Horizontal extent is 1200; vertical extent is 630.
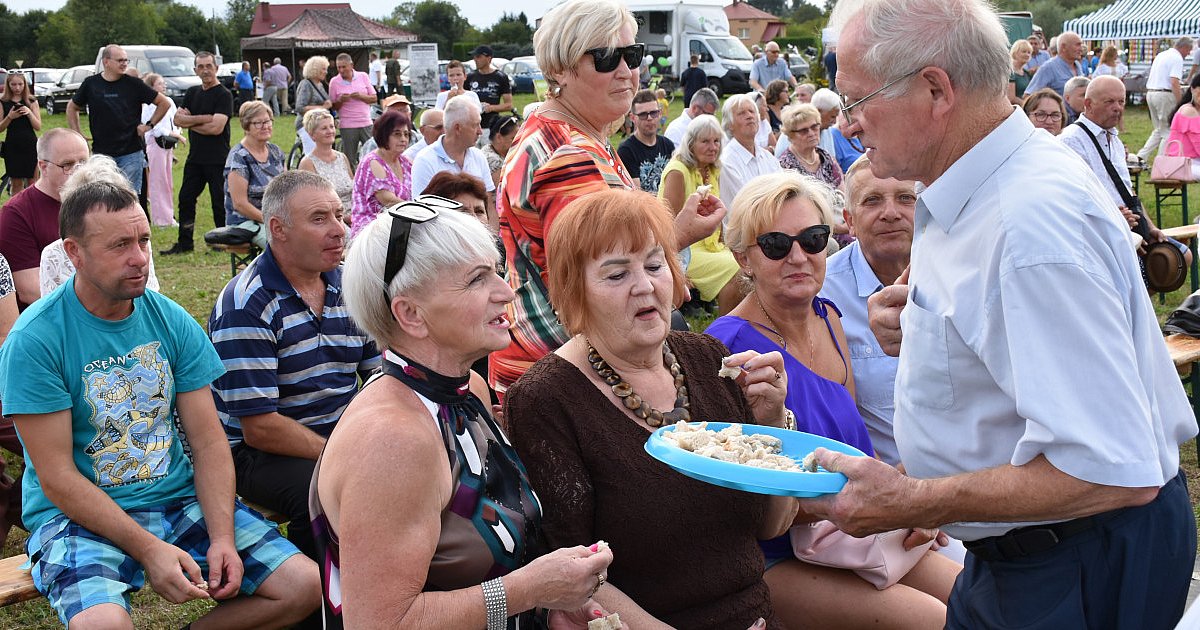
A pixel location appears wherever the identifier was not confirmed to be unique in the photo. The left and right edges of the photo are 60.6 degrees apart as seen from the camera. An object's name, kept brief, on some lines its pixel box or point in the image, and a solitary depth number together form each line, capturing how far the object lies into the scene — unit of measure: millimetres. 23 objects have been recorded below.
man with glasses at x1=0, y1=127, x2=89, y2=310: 5609
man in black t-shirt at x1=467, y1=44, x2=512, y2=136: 15000
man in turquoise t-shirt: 3027
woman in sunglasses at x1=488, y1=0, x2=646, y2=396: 2859
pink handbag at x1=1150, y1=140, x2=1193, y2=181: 10523
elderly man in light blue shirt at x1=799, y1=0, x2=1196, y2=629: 1601
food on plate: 2145
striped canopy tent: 28078
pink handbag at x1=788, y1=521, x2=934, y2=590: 2816
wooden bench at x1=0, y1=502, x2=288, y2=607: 3039
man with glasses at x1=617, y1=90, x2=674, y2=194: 9836
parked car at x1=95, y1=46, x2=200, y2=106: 30969
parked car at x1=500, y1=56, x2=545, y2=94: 37906
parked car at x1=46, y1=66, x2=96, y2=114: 32875
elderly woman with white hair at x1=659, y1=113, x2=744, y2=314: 7836
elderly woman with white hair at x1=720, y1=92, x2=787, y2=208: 8414
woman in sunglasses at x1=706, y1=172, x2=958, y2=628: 2869
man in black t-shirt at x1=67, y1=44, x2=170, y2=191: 11062
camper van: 32250
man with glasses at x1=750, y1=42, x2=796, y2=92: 20547
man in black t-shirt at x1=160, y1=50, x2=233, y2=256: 11289
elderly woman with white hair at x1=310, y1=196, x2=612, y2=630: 2070
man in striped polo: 3686
